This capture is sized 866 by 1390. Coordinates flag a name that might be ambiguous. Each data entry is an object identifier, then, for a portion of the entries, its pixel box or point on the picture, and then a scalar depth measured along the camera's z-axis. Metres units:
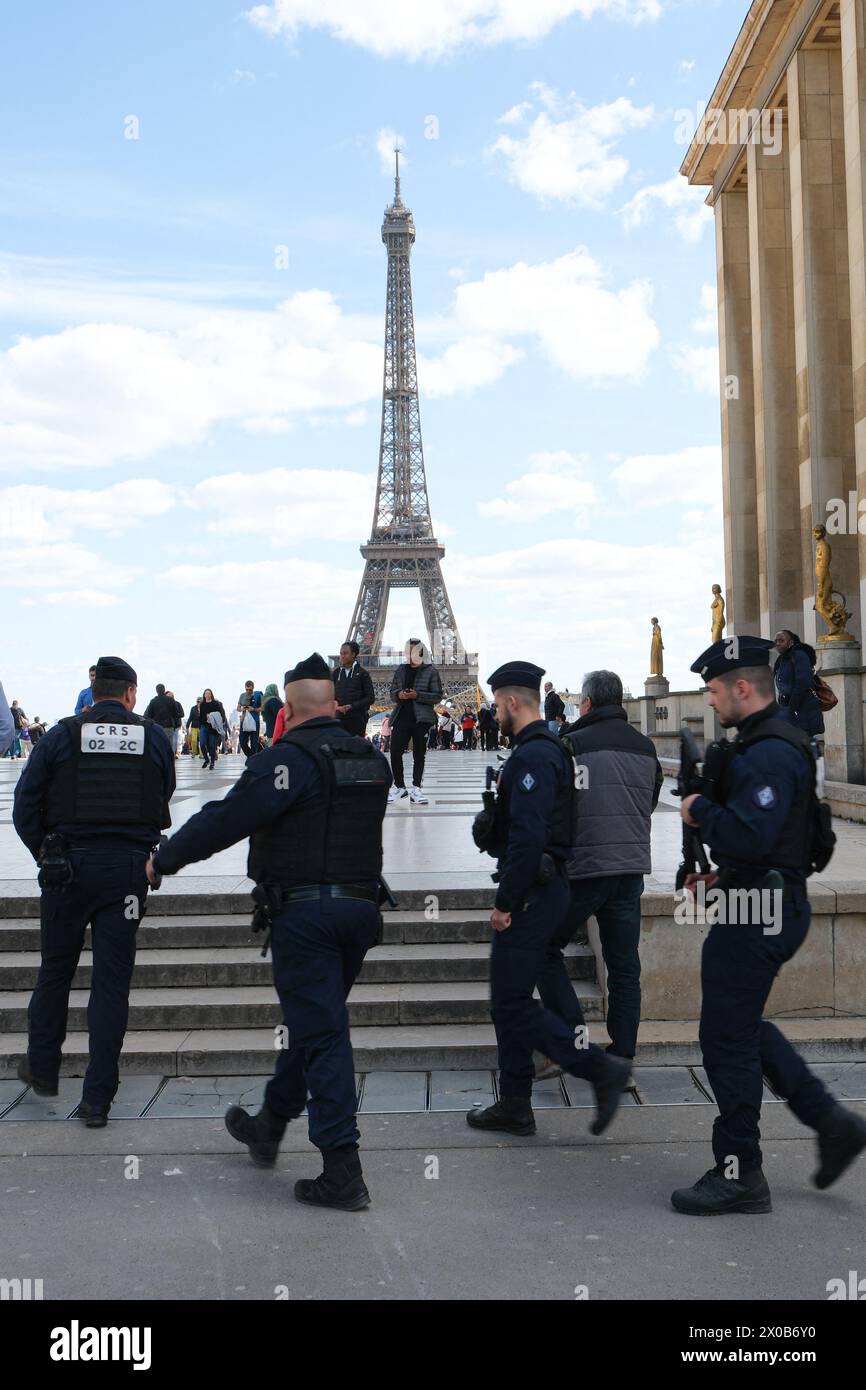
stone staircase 6.30
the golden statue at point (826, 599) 15.71
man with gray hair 5.89
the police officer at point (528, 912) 5.10
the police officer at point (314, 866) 4.63
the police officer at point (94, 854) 5.60
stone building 19.91
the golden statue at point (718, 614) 25.53
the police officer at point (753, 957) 4.38
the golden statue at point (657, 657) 28.47
